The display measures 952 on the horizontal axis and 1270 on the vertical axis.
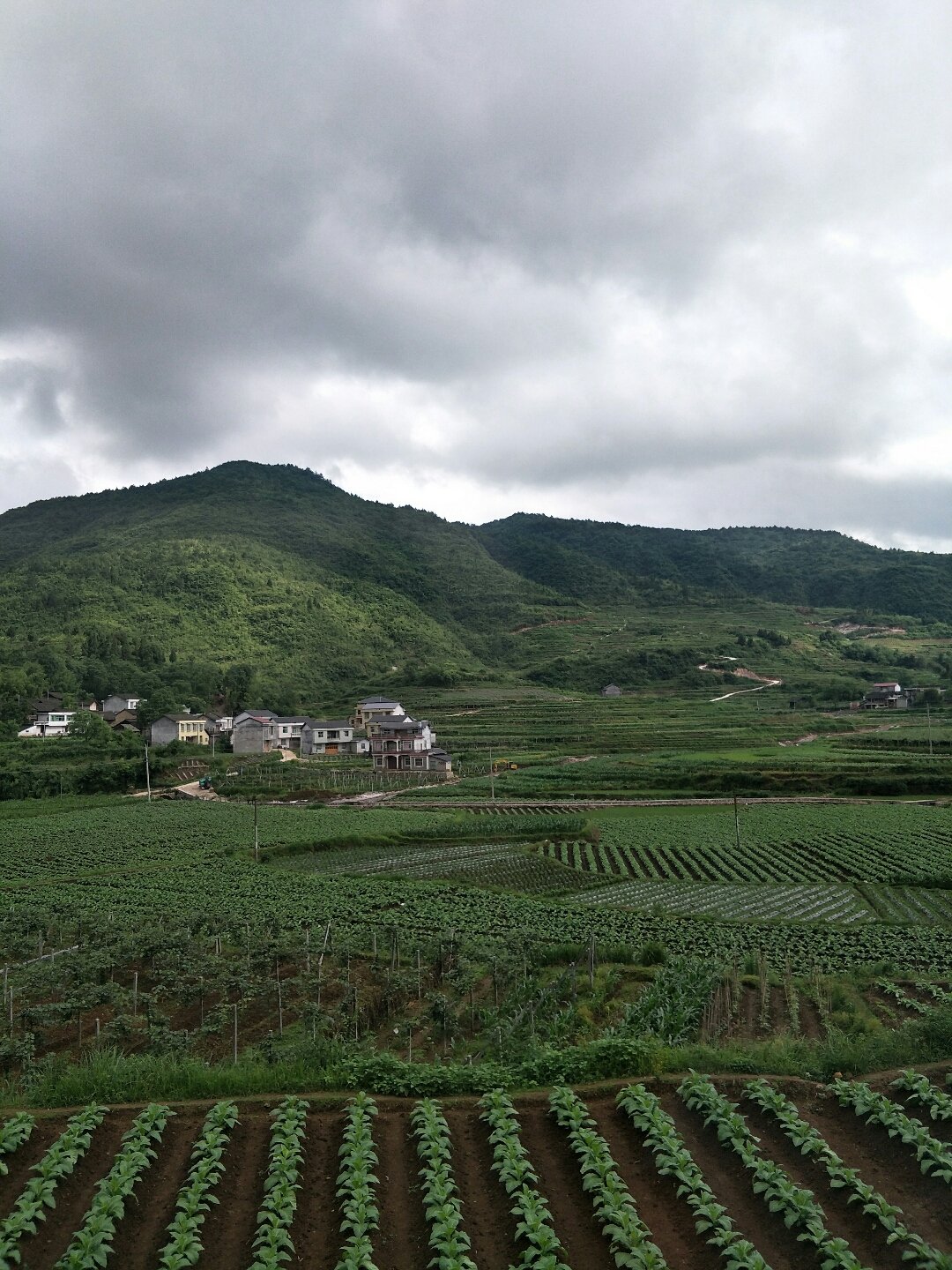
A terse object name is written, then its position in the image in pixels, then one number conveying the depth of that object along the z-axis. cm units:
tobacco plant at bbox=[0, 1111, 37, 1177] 870
